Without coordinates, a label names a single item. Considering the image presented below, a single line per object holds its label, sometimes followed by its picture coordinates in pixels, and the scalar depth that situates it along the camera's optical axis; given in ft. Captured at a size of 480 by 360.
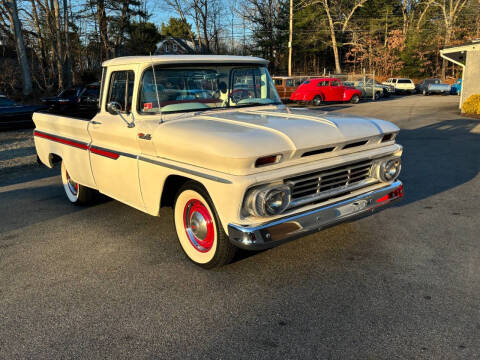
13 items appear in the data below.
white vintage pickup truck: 10.19
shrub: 52.21
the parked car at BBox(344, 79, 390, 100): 99.49
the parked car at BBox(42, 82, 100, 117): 52.43
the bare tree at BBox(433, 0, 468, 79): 153.69
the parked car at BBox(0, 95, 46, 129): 44.16
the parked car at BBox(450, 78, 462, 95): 108.37
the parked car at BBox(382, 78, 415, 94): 116.67
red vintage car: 80.48
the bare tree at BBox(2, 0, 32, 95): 70.38
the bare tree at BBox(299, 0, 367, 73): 152.76
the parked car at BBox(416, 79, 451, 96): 109.09
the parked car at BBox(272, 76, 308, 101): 86.50
